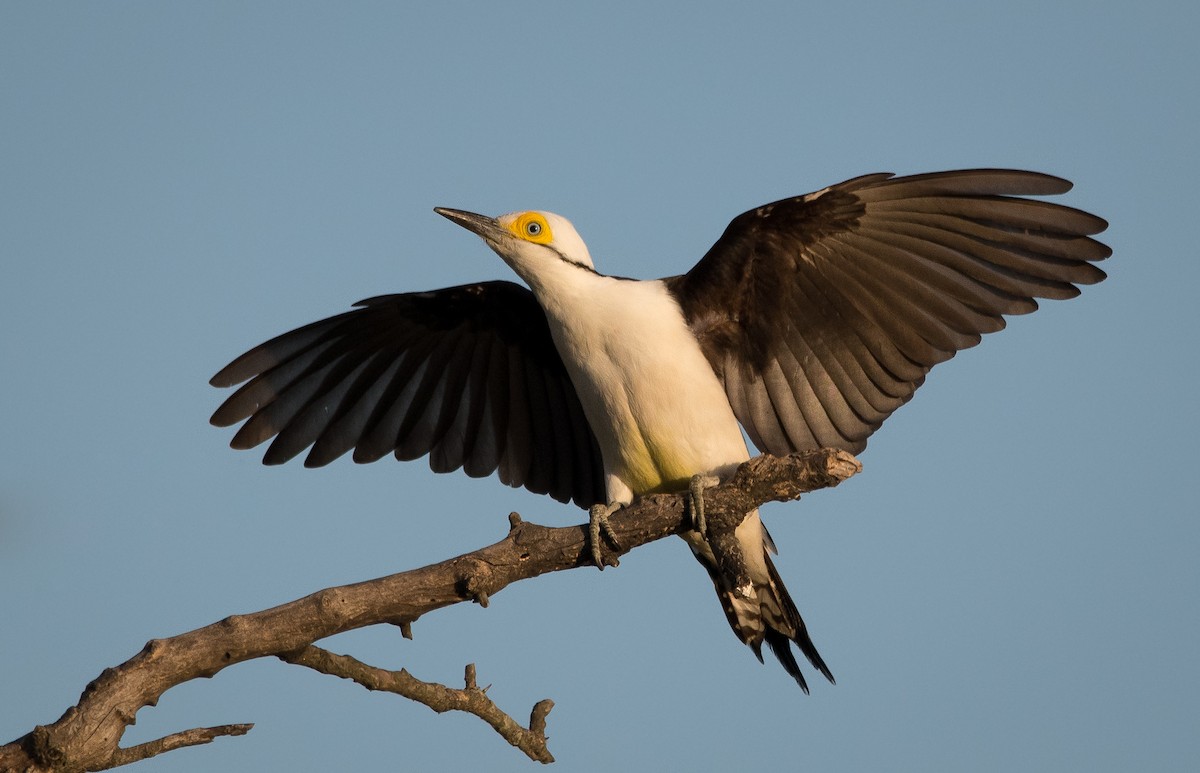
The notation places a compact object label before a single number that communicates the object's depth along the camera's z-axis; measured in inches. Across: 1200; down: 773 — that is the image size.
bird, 487.8
